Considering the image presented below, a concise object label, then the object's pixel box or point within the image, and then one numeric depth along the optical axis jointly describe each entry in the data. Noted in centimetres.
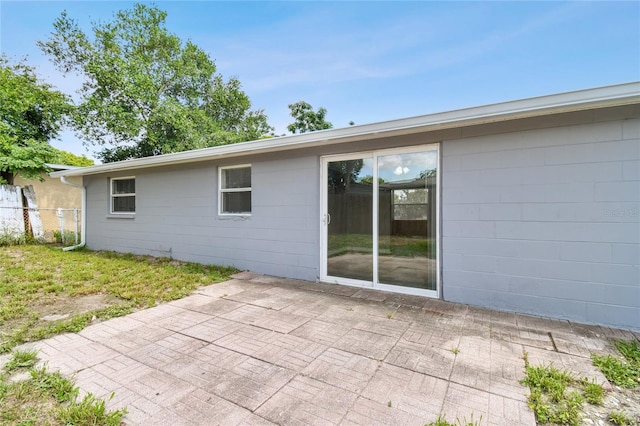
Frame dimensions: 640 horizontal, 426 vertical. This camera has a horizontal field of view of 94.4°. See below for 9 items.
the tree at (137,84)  1263
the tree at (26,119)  917
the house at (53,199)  988
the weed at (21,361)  227
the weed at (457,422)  165
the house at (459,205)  302
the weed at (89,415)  168
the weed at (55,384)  192
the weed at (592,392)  186
